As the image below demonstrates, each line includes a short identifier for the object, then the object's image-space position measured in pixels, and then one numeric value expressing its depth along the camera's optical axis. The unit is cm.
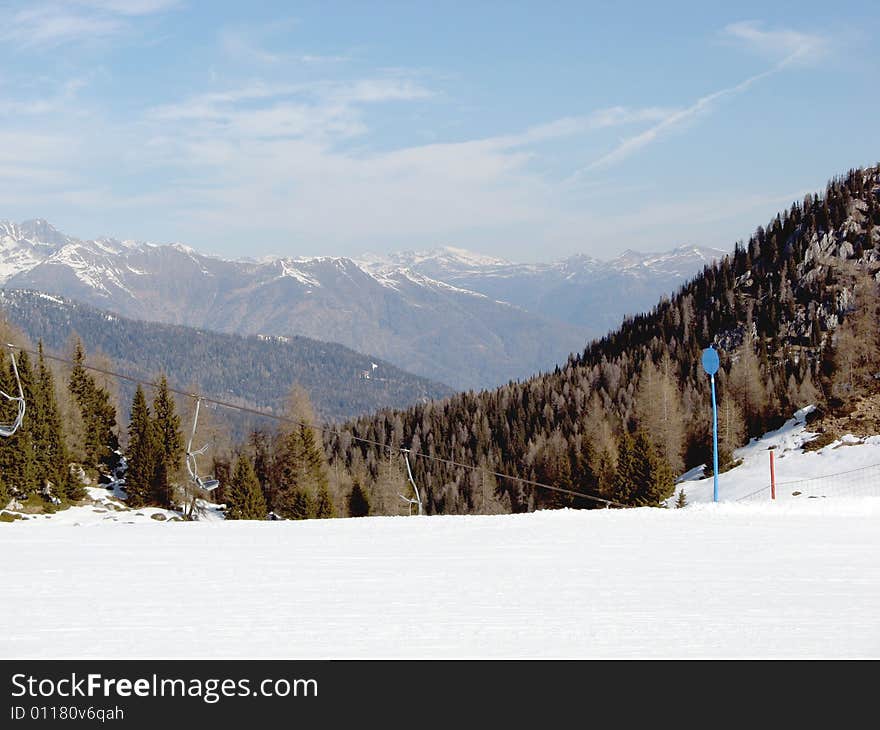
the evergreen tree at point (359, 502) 8012
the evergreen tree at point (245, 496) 6831
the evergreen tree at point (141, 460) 7888
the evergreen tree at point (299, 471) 7469
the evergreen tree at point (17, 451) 6525
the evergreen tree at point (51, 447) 7000
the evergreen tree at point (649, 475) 6172
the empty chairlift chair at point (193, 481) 7487
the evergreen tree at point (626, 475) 6247
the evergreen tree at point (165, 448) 8081
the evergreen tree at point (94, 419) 8431
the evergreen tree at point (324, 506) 7012
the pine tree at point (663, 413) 9581
